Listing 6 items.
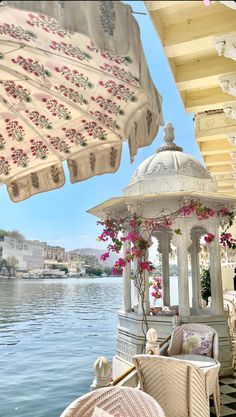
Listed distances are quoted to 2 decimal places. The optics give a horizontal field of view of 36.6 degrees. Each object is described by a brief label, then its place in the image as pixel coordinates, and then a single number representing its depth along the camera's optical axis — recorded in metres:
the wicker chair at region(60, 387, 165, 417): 2.19
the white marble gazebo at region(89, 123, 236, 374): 6.04
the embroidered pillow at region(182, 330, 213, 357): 4.76
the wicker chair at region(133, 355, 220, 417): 3.17
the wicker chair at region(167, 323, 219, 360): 4.91
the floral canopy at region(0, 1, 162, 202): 1.47
